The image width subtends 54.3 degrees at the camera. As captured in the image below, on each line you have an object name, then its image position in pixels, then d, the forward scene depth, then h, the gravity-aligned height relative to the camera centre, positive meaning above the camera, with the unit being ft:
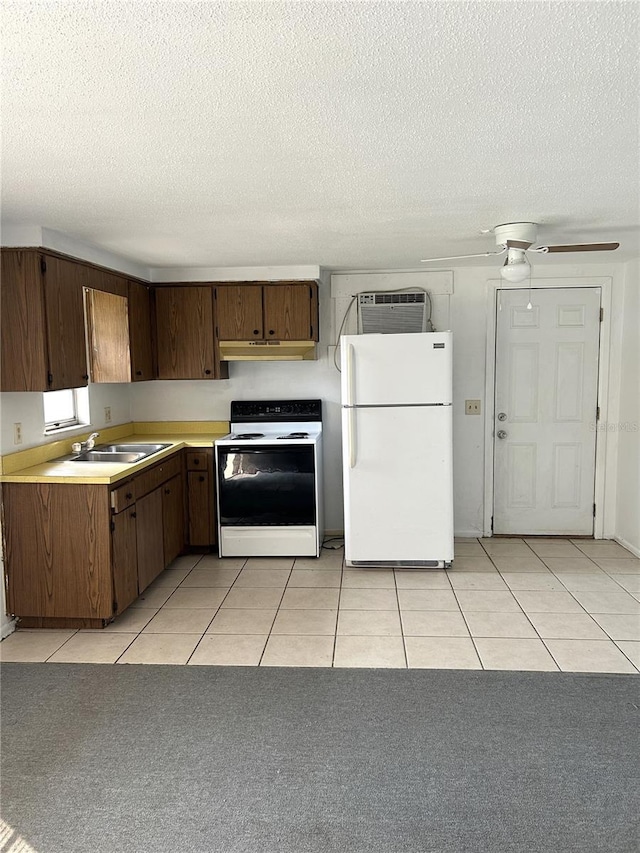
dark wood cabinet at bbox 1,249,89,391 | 10.41 +0.88
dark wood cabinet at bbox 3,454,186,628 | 10.82 -3.13
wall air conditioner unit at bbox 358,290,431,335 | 15.44 +1.38
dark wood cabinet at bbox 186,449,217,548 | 15.08 -2.73
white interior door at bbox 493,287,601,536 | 15.70 -1.09
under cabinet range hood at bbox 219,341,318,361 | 15.43 +0.51
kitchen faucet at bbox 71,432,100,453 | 13.17 -1.53
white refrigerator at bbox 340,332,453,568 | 13.69 -1.73
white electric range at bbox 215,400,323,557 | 14.58 -2.93
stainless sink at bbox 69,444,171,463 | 13.32 -1.78
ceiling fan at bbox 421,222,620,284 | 10.49 +2.07
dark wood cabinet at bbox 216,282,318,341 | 15.24 +1.48
